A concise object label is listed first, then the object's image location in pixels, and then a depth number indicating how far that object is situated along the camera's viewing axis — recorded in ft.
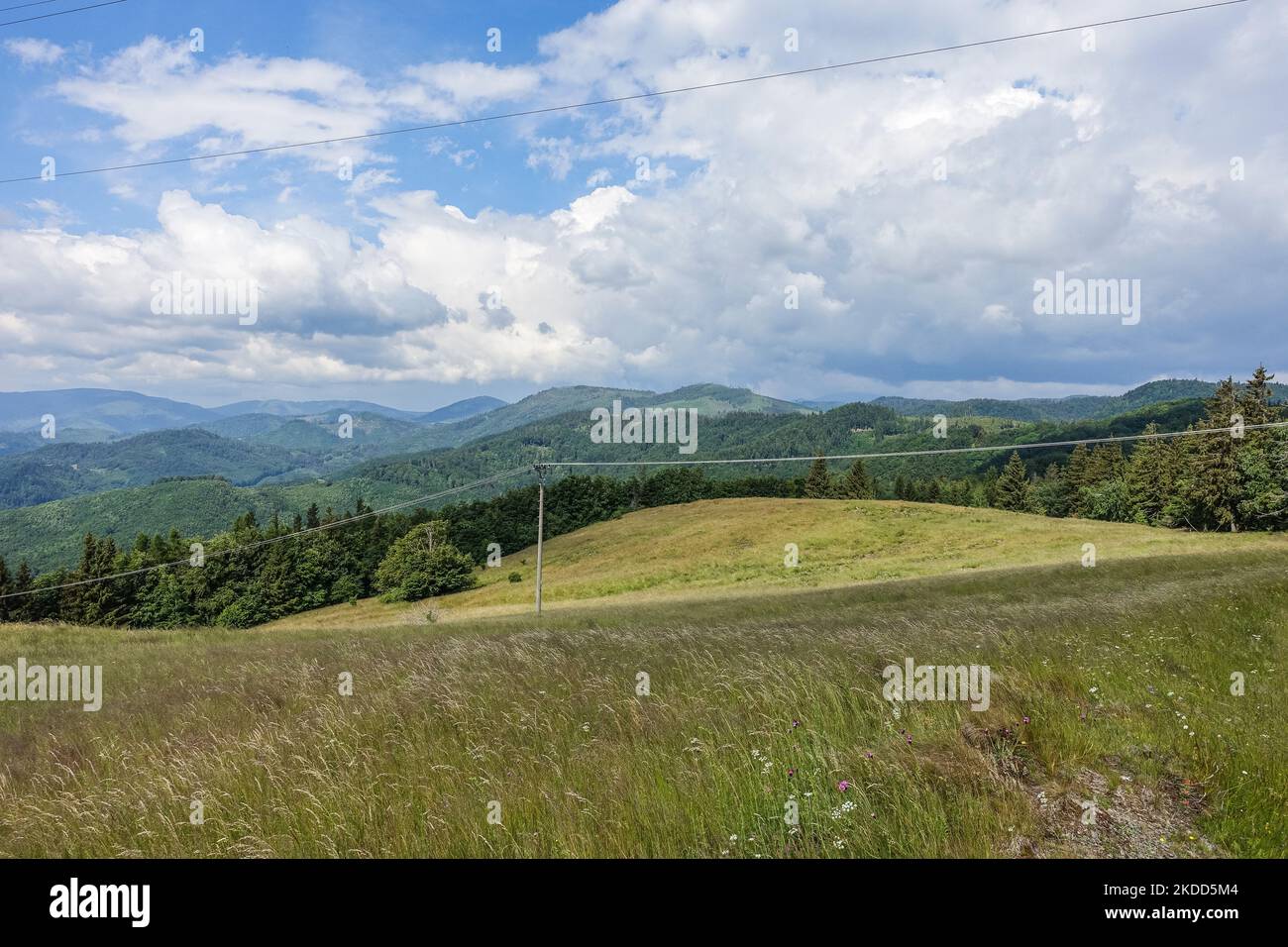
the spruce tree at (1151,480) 232.73
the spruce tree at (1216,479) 193.26
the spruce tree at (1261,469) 178.19
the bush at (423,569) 264.72
